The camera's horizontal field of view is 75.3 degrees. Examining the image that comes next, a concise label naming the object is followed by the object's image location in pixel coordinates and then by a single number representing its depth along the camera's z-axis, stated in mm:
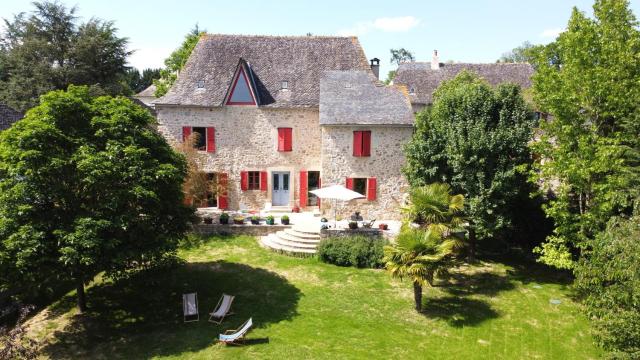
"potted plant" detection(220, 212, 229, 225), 21234
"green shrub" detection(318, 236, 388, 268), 17844
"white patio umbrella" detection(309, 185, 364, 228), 19338
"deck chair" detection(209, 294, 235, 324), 13664
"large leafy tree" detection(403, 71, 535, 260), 16422
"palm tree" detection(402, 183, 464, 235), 15336
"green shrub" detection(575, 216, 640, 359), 9648
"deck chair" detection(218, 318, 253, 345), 12114
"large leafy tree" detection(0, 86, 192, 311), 11523
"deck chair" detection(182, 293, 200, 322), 13828
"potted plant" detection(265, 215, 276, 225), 21234
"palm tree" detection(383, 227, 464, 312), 13172
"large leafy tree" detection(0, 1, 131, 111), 32656
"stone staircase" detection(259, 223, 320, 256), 18906
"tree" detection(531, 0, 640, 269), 13367
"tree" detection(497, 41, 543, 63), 83250
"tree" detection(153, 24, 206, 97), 35875
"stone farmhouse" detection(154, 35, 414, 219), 22344
